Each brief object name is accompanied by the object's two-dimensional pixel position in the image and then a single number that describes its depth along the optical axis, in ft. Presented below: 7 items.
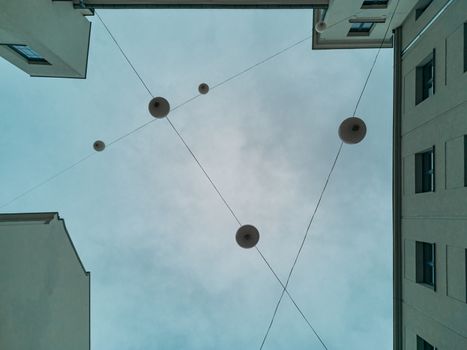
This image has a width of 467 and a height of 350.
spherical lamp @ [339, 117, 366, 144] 28.63
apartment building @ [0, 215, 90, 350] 35.14
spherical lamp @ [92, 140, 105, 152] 43.24
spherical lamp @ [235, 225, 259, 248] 32.94
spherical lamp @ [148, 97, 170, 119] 35.42
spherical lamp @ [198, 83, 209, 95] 44.62
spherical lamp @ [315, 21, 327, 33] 38.73
